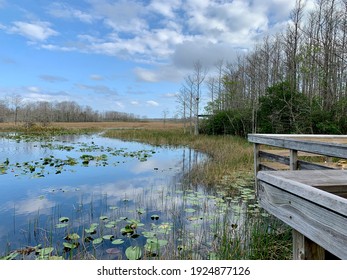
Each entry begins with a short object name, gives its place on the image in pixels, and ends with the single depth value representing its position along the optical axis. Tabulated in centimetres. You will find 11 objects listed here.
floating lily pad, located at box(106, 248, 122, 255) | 304
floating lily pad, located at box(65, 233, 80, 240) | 329
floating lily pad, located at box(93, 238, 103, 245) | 322
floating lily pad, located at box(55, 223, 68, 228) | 379
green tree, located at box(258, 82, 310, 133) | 1280
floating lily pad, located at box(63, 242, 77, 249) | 298
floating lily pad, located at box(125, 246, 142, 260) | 277
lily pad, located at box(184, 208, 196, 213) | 446
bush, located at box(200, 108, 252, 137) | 1759
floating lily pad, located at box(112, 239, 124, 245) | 324
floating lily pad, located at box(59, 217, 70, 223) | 402
